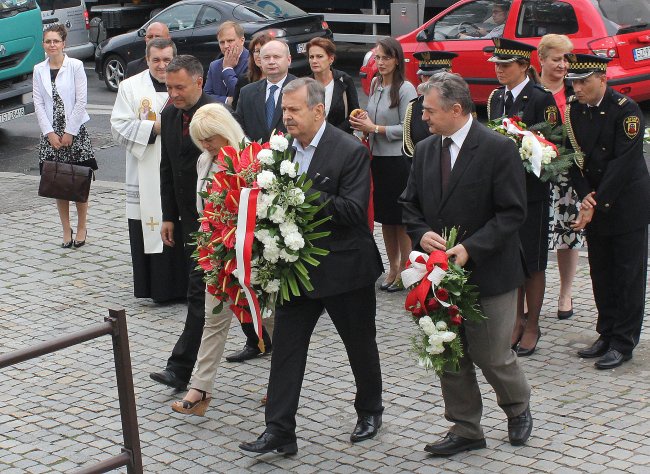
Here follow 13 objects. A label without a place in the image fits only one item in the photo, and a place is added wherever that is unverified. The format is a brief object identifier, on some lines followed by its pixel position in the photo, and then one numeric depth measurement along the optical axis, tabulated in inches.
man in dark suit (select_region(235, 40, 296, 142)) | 301.4
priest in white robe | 322.0
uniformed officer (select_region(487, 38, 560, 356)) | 275.9
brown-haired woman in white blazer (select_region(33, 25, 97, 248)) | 398.9
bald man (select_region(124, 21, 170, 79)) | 350.6
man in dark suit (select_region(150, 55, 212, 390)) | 261.4
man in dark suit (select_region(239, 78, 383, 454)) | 221.9
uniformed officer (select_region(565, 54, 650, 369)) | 260.5
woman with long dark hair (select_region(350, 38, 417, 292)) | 323.9
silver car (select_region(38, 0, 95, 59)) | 829.8
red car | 523.2
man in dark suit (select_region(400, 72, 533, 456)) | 213.8
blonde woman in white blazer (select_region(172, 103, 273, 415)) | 243.6
